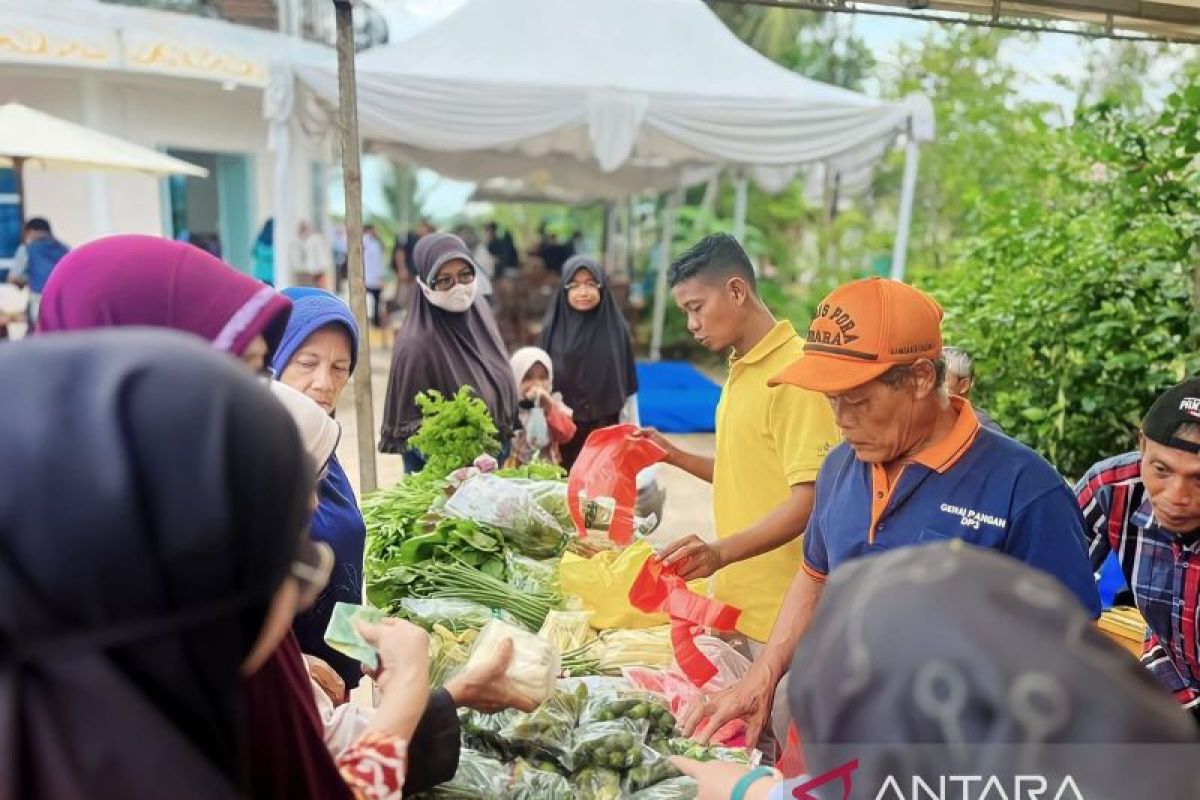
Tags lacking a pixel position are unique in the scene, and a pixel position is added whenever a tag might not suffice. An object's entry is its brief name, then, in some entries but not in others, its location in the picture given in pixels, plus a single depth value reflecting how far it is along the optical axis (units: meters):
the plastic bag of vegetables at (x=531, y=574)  2.97
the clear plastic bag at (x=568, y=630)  2.62
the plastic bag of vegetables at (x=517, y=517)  3.24
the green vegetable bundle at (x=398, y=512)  3.24
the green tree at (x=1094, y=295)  4.73
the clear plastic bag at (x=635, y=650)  2.53
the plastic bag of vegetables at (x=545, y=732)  1.99
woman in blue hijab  2.33
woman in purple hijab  1.29
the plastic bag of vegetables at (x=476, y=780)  1.75
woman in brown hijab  4.50
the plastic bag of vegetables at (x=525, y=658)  1.70
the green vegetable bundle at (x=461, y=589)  2.80
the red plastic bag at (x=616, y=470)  3.13
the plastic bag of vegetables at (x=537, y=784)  1.83
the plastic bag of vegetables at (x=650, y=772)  1.91
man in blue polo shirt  1.77
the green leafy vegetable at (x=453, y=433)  3.75
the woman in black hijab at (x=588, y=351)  5.77
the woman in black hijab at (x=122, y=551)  0.77
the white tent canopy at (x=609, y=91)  6.56
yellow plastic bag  2.77
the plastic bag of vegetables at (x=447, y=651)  2.22
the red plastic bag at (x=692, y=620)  2.37
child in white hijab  4.86
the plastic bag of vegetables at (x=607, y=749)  1.94
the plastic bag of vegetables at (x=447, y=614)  2.60
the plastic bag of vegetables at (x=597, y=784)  1.87
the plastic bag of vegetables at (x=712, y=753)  1.98
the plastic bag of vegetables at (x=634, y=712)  2.10
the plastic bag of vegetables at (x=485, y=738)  1.98
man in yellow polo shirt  2.40
